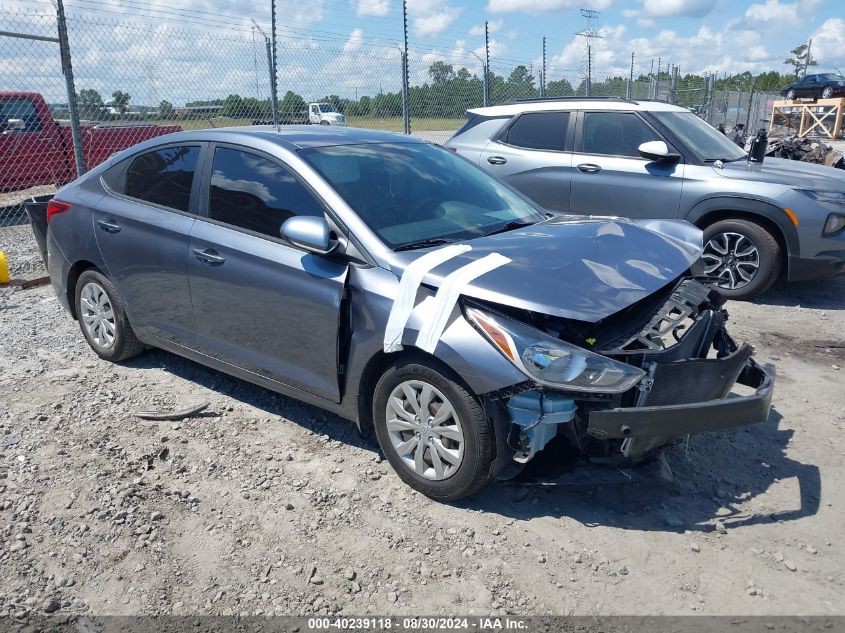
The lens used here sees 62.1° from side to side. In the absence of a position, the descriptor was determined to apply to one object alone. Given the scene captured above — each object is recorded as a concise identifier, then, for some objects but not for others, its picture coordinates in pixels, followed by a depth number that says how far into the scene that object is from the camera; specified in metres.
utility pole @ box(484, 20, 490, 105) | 12.74
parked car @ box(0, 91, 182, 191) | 10.99
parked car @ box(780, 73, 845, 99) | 31.64
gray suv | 6.32
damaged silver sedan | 3.01
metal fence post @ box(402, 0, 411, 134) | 10.83
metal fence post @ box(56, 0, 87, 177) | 7.68
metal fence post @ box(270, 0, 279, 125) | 9.90
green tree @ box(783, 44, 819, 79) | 50.23
